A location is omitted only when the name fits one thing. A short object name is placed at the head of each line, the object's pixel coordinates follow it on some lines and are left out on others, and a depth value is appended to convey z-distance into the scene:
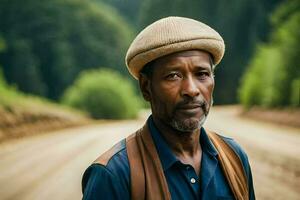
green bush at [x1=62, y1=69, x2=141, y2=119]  35.25
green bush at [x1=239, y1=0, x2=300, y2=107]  23.55
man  2.20
